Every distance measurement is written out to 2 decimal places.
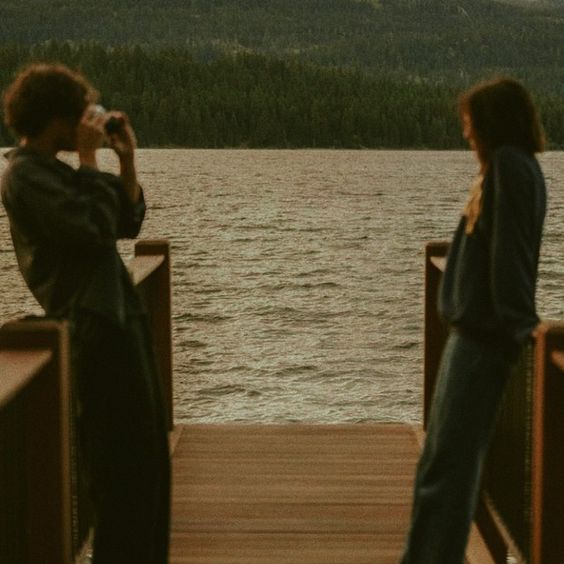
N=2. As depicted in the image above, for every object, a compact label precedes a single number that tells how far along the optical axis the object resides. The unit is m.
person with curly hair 5.31
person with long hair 5.47
